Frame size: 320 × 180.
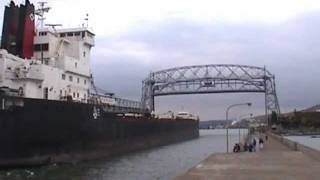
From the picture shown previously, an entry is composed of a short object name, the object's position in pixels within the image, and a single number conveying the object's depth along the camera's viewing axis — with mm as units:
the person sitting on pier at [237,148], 27075
